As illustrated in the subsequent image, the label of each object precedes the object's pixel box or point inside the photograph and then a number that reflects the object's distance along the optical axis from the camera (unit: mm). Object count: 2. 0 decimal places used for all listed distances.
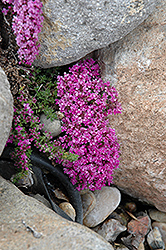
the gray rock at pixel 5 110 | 1874
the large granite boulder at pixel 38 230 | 1690
